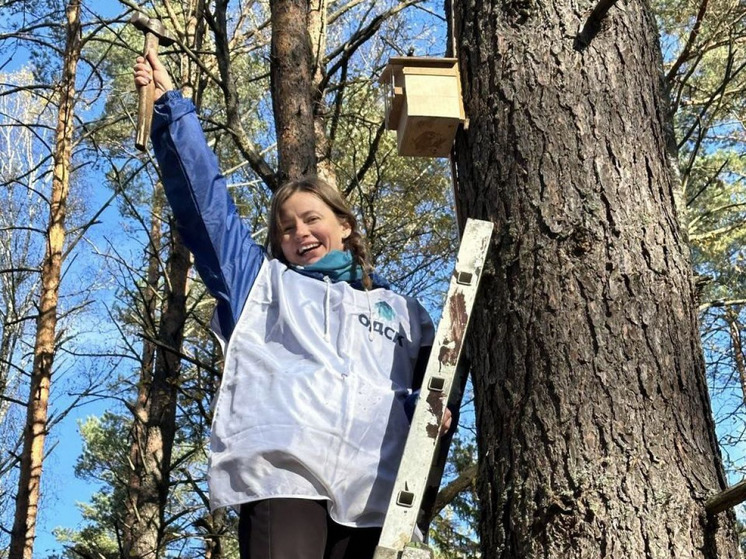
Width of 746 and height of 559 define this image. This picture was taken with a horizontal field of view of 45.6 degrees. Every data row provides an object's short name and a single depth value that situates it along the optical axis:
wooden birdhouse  2.17
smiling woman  1.85
